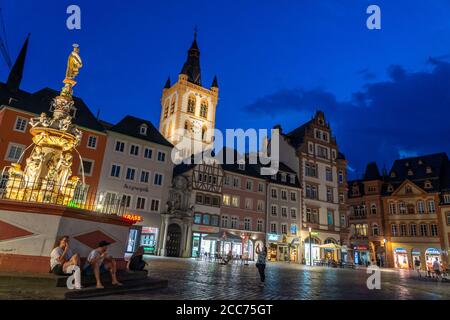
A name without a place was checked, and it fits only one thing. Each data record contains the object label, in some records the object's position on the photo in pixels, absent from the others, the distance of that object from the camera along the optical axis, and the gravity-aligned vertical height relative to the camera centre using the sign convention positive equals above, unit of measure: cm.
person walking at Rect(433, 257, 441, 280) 2256 +37
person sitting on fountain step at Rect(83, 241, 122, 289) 799 -35
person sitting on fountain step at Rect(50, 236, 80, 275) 784 -27
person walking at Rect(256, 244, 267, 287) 1291 +2
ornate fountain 1058 +294
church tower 6675 +3066
